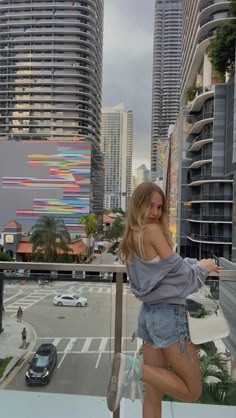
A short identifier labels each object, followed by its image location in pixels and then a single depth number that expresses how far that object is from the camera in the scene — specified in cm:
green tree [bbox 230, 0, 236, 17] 1320
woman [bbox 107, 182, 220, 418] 133
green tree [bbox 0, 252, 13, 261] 2378
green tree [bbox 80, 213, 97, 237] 4322
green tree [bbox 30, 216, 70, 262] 2706
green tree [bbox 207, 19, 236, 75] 1468
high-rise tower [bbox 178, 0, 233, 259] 2490
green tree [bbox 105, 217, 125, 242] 4673
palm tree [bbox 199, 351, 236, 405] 192
